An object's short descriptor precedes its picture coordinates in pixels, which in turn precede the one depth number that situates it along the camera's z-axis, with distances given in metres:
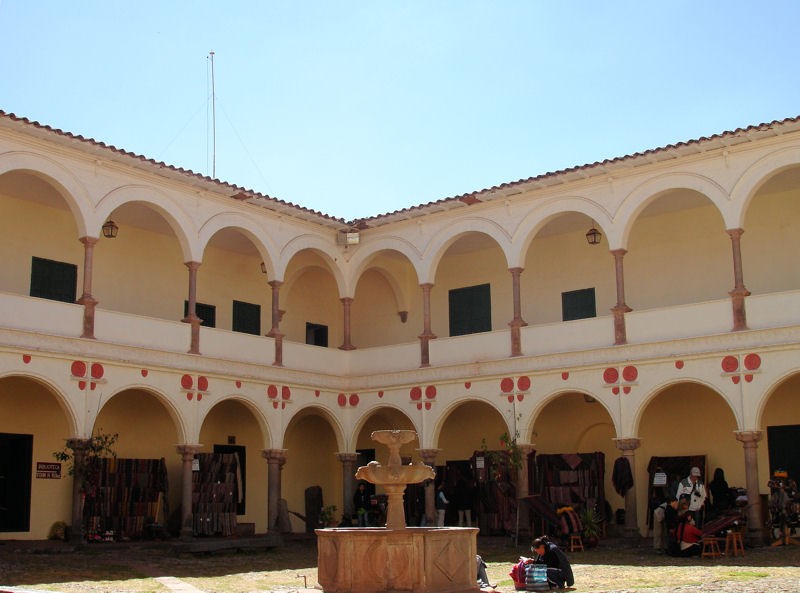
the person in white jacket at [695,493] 17.02
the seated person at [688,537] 15.52
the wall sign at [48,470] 18.77
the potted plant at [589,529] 17.72
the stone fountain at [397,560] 10.48
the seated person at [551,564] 12.09
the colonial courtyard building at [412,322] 17.38
